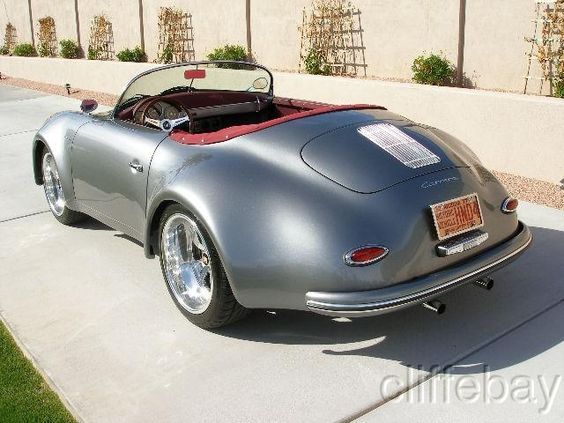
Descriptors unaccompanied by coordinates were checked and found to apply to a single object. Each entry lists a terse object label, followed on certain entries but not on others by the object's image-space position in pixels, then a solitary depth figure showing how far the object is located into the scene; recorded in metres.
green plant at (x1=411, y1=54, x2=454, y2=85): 8.31
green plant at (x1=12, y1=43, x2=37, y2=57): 20.55
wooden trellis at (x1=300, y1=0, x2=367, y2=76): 9.84
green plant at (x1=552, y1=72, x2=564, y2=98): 6.88
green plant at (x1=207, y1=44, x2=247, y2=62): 12.00
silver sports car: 3.01
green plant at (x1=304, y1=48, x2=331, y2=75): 10.26
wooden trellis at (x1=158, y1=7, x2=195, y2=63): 13.77
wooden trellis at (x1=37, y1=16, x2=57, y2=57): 19.38
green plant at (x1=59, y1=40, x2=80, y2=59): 18.12
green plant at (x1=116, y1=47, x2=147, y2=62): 15.11
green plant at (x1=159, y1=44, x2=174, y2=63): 14.17
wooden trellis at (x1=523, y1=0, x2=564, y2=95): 7.19
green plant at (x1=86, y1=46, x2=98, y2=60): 16.84
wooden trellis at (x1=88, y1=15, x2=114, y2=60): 16.61
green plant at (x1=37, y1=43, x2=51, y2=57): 19.50
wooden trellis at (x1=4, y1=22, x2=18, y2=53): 22.12
